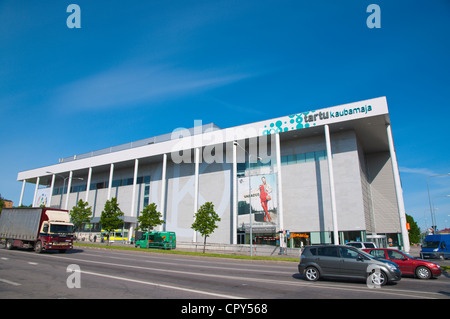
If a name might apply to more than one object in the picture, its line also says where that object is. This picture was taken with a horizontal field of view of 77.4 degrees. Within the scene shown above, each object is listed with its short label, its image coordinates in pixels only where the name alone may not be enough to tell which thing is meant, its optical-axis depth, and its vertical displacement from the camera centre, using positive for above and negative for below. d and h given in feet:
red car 44.45 -5.43
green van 127.13 -5.75
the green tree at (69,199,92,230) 176.14 +7.56
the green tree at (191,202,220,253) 122.42 +2.85
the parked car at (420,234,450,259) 95.61 -6.02
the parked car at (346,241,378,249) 69.03 -3.70
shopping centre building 127.54 +26.93
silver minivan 36.86 -4.73
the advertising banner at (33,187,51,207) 245.00 +24.81
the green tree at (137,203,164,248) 135.13 +4.25
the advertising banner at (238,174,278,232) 135.44 +12.44
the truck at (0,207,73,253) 78.89 -0.87
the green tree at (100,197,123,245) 142.20 +4.28
